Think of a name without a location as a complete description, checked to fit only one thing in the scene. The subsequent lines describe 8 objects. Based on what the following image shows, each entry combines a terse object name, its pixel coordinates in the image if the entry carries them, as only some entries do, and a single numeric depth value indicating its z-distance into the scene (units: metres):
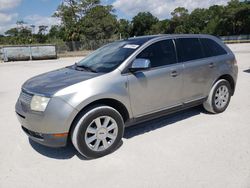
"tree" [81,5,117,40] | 45.19
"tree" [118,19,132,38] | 91.82
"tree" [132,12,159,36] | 92.88
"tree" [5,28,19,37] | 65.56
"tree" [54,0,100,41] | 48.00
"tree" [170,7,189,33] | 74.99
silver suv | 3.17
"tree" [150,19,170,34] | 80.75
